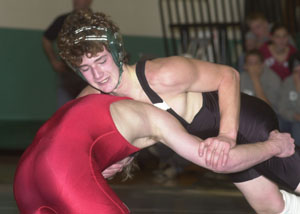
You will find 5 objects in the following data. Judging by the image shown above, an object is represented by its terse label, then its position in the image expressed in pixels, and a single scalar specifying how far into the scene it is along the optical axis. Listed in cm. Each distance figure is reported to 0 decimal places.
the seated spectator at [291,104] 800
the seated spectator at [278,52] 883
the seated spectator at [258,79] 833
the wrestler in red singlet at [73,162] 336
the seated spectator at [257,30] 952
